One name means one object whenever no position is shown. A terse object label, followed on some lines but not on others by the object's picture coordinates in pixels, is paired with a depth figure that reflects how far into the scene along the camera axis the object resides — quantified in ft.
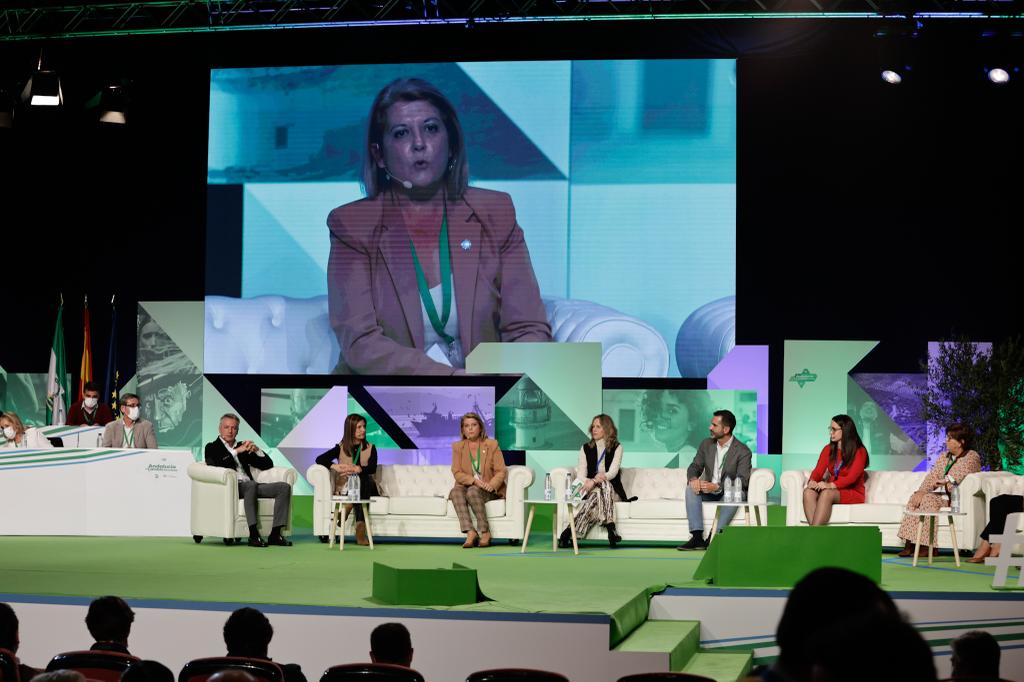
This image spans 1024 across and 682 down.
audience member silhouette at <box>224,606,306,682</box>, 22.35
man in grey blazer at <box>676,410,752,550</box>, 59.29
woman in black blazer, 60.97
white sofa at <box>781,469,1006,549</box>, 53.48
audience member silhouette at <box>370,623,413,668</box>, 22.64
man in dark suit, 59.70
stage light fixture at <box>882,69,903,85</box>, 70.45
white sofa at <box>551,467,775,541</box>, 59.29
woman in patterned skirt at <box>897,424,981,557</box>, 52.92
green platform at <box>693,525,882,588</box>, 41.45
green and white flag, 73.41
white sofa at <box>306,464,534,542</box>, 60.41
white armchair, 59.09
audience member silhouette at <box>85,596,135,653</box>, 23.21
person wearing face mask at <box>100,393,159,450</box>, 66.43
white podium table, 64.34
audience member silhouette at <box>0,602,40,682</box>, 23.04
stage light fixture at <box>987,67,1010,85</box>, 69.69
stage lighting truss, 65.36
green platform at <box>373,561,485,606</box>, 35.41
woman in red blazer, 56.59
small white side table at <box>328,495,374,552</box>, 58.07
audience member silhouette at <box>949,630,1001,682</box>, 20.35
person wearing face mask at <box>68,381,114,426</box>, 70.81
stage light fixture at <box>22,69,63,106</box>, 65.15
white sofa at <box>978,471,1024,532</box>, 53.12
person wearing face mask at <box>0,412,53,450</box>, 66.27
